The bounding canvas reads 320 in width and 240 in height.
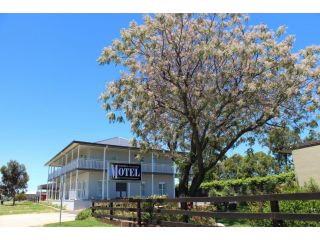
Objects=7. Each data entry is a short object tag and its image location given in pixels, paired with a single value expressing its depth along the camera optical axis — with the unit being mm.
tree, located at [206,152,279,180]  39851
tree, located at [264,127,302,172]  13675
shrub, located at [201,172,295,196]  20506
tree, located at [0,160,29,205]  42069
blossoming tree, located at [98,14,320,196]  11660
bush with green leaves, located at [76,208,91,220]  12575
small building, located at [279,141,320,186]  12552
